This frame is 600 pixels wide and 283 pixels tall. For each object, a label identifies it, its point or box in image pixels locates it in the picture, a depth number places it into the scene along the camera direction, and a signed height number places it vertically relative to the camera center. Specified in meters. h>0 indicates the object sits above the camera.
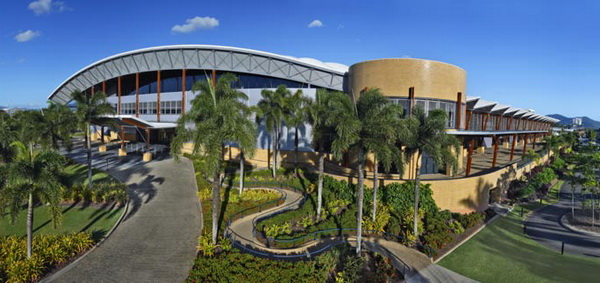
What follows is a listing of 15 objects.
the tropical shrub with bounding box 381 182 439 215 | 20.77 -4.90
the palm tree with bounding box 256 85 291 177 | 24.66 +1.57
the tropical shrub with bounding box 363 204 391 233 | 17.86 -5.90
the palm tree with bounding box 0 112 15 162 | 24.64 -2.20
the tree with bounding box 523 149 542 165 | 36.28 -2.84
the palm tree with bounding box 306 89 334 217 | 16.86 +0.35
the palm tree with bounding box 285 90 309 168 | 24.17 +1.72
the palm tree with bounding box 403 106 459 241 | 16.53 -0.41
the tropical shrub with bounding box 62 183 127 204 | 20.27 -5.32
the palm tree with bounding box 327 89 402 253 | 14.20 +0.20
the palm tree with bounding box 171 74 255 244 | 13.44 -0.34
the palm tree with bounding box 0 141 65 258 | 12.20 -2.94
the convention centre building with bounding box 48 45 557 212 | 24.81 +4.14
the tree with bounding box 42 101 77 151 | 23.67 -0.70
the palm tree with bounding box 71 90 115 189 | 23.16 +0.90
